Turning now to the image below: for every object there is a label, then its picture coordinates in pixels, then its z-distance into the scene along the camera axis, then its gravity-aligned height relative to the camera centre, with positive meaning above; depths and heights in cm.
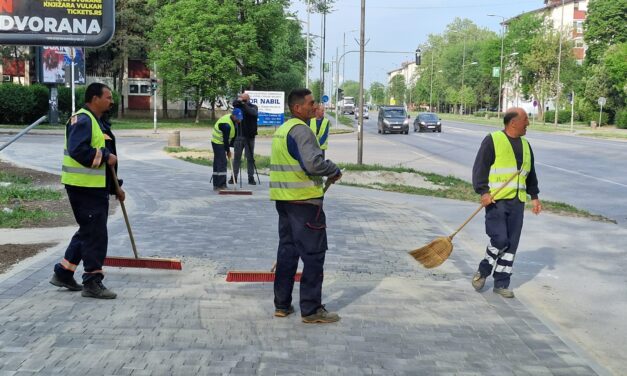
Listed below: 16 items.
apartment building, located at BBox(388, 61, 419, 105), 13950 +695
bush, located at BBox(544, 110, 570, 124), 7081 -23
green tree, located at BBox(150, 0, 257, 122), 4688 +443
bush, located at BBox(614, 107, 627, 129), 5578 -35
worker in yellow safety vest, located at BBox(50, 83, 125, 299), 570 -63
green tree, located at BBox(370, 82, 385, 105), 18925 +525
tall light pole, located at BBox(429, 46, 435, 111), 10962 +284
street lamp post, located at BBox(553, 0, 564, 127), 6107 +189
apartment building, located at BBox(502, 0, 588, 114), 9412 +1396
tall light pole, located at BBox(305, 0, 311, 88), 4860 +661
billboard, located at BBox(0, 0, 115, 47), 852 +111
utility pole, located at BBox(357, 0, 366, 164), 2000 +170
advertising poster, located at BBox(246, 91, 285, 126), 3609 +23
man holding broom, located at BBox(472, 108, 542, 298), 641 -71
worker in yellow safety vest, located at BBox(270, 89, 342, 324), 527 -68
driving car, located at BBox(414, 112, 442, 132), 4740 -74
